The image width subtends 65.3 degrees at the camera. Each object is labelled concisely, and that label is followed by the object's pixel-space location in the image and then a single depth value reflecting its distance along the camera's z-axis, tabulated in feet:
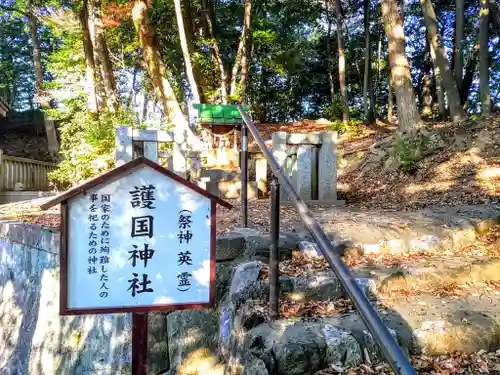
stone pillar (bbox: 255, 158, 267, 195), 22.16
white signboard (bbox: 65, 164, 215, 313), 5.79
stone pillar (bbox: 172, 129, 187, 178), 21.28
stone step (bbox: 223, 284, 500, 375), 6.31
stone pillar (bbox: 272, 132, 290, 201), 19.80
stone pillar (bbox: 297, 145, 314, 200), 19.67
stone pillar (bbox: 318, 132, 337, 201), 19.74
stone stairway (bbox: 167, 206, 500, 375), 6.60
